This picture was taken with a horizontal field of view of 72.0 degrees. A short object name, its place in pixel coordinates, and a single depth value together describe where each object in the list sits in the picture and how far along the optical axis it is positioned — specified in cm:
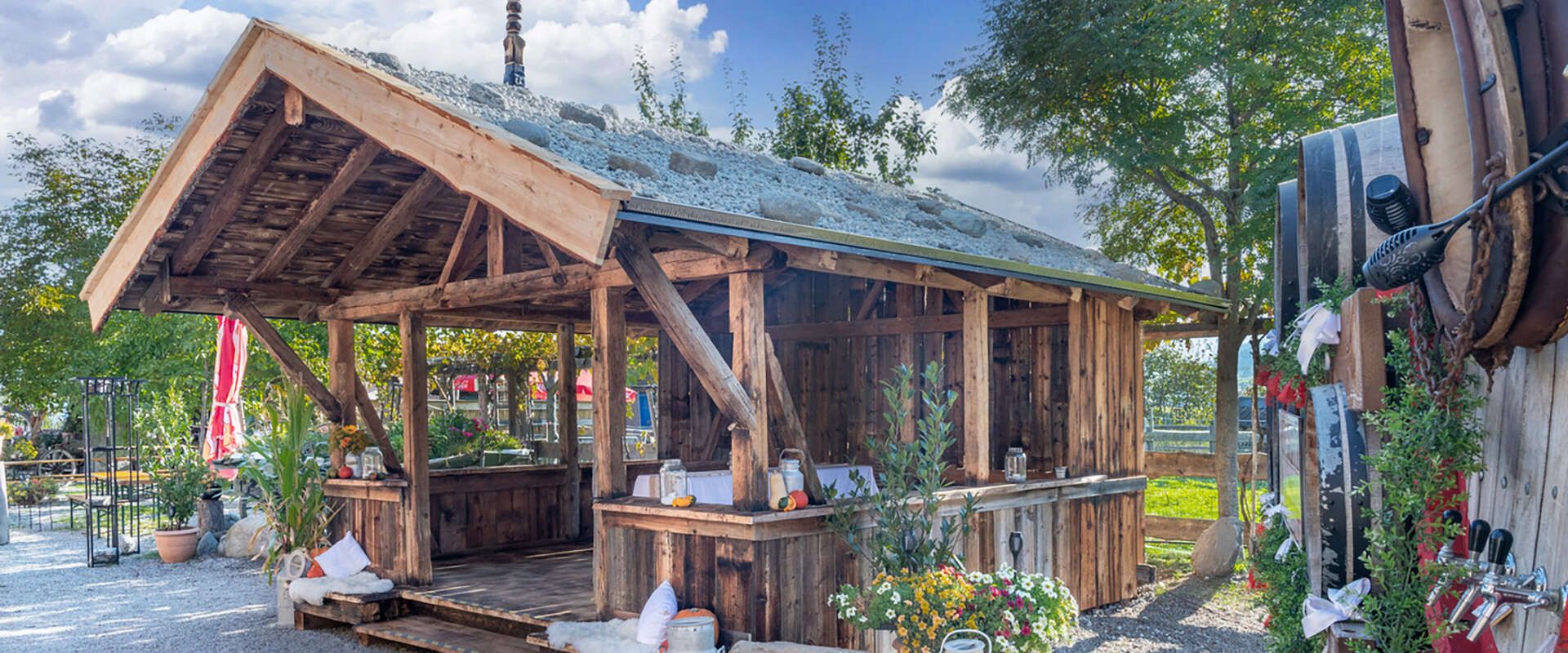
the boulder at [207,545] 1198
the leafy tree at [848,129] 1953
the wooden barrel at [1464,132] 140
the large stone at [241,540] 1184
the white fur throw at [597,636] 556
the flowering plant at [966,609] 504
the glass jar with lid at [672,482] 587
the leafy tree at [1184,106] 1006
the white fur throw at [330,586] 744
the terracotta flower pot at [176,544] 1154
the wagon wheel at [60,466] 2107
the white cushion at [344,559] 773
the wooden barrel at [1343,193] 265
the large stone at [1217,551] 982
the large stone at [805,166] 947
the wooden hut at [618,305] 541
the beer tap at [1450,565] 155
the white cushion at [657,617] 550
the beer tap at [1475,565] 150
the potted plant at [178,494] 1159
